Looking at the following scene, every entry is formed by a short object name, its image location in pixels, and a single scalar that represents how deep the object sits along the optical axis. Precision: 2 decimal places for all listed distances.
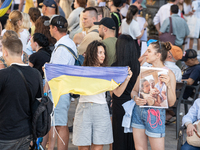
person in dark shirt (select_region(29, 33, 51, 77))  9.45
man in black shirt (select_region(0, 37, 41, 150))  6.28
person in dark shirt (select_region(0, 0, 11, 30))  16.61
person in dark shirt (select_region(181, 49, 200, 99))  13.22
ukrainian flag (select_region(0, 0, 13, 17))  12.42
